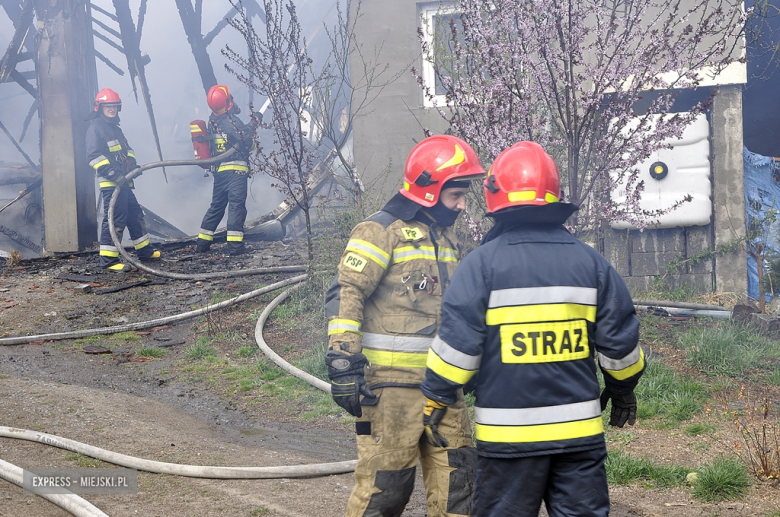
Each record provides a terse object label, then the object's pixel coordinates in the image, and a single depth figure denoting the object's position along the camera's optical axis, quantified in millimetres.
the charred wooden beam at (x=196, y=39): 14359
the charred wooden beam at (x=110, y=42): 14398
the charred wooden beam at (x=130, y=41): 13781
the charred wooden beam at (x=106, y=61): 14661
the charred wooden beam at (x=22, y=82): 13050
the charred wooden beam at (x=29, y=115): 15505
